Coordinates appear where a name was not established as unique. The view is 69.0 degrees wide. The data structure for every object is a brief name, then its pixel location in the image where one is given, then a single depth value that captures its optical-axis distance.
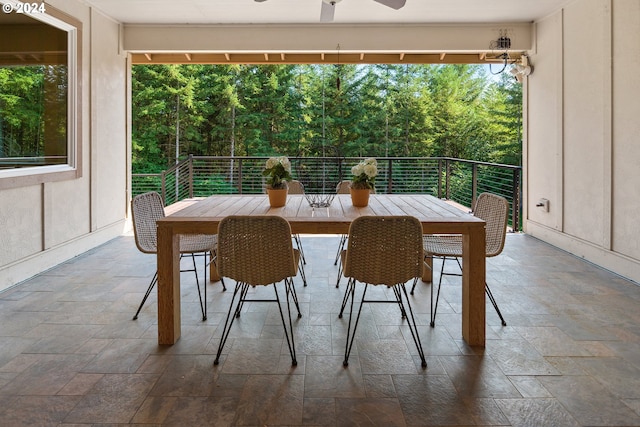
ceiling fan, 3.56
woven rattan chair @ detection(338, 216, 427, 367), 2.19
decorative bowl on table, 2.98
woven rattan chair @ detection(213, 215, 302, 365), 2.19
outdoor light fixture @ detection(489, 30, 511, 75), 5.54
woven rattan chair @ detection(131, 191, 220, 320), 2.87
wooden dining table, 2.43
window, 3.64
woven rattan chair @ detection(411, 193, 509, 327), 2.85
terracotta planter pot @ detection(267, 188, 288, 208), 3.02
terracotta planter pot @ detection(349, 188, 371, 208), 3.02
